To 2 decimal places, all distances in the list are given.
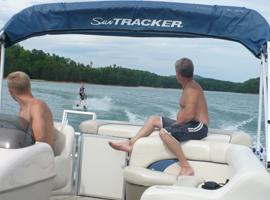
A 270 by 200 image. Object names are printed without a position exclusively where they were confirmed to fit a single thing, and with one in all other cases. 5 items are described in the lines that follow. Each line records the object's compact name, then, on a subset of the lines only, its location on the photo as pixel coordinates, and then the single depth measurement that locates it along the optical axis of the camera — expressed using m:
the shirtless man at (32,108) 1.99
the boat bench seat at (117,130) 2.51
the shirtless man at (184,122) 2.16
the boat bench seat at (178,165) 1.66
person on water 27.44
